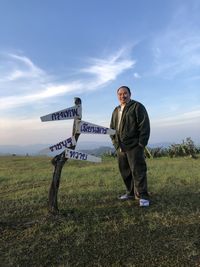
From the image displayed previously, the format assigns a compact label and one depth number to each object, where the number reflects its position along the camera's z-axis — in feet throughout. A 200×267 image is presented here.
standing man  11.45
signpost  10.42
